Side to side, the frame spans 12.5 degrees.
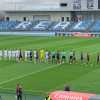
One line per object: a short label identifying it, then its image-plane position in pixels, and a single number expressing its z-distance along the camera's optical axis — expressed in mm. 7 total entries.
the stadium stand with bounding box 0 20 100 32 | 78875
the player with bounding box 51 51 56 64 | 37997
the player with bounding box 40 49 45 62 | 38188
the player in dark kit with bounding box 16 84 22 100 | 23500
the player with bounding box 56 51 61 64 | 37681
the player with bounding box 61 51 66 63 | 37728
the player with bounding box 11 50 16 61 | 39603
